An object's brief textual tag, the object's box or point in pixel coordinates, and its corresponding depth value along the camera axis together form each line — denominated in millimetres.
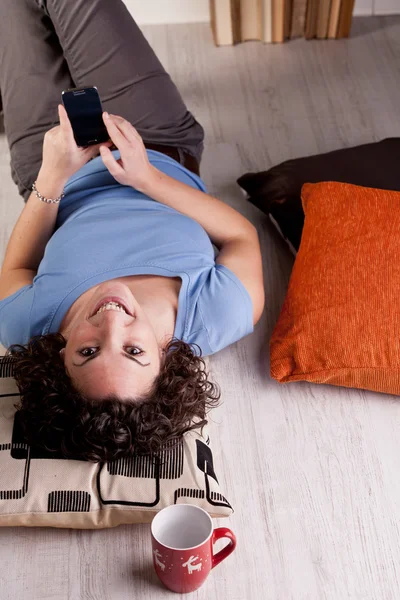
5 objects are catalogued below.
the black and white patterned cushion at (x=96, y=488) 1405
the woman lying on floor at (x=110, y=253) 1428
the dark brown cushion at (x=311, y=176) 2012
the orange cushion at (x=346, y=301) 1631
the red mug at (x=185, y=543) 1288
